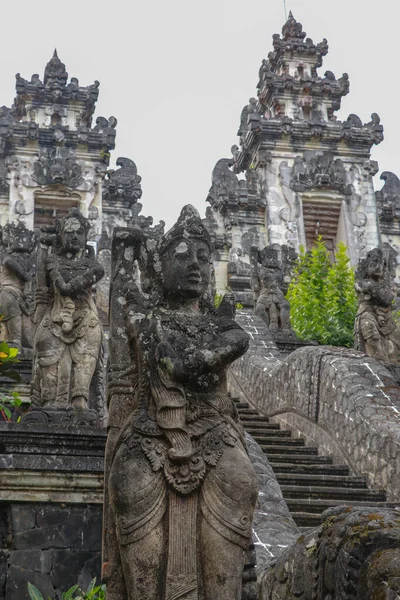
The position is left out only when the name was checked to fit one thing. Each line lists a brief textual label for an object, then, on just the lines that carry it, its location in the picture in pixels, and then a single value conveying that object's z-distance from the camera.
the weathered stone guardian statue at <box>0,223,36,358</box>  12.69
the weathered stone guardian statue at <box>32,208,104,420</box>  8.13
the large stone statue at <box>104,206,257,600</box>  4.32
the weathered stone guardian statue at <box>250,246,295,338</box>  17.92
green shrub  17.98
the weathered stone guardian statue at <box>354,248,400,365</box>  12.39
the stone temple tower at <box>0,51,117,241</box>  28.19
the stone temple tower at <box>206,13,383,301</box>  27.70
